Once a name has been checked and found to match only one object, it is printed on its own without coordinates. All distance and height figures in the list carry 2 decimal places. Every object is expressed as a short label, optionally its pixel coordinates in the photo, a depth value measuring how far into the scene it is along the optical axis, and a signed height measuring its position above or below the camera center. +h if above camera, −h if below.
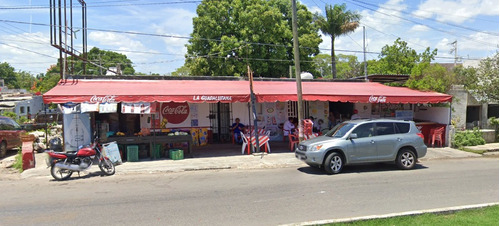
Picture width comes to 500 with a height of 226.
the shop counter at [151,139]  12.55 -1.17
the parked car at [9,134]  14.61 -1.09
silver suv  10.04 -1.18
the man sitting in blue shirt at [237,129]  16.25 -1.04
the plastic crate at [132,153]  12.57 -1.63
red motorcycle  9.88 -1.55
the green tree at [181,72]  61.72 +6.27
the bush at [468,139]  16.00 -1.60
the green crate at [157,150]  13.12 -1.61
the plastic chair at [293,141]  14.50 -1.45
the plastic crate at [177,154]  12.80 -1.71
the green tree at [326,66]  60.56 +6.92
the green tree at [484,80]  18.55 +1.30
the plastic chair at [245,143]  13.83 -1.45
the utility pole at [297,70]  12.88 +1.32
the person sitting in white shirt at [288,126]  15.80 -0.93
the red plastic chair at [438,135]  15.95 -1.40
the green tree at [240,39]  27.09 +5.32
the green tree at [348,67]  50.45 +6.12
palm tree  32.41 +7.81
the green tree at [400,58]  27.96 +3.79
